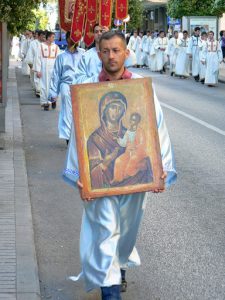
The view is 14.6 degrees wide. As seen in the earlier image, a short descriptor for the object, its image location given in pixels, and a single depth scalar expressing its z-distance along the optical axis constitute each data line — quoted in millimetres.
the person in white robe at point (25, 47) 32812
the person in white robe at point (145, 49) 42481
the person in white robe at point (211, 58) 29062
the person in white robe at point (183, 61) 34031
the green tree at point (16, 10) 12562
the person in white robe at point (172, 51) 35534
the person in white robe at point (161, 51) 38500
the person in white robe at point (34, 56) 22753
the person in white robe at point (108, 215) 5344
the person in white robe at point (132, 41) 44594
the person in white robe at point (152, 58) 39531
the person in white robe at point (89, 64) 9578
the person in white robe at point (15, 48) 53075
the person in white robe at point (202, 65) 30750
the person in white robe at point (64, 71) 13508
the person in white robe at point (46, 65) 19797
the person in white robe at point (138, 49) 43312
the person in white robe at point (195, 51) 32344
